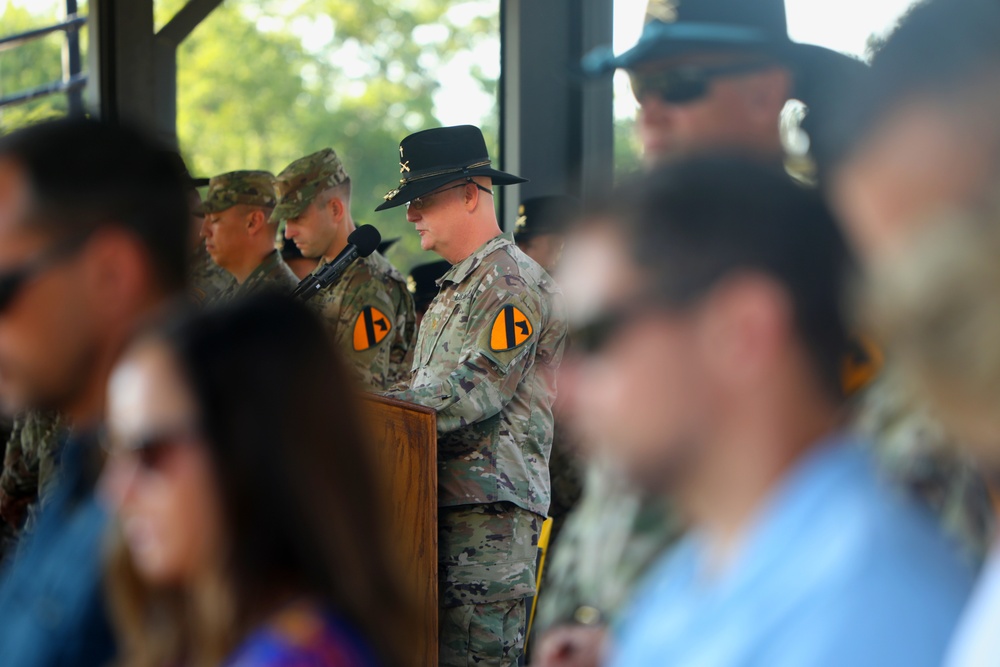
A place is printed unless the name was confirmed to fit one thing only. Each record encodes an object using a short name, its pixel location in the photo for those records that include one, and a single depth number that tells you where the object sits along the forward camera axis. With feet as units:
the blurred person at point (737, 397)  6.79
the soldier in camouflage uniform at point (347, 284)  28.60
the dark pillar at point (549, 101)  37.47
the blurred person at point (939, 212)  5.91
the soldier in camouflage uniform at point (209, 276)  31.83
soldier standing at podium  22.00
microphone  28.48
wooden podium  20.06
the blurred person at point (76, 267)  11.58
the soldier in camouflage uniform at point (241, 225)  32.86
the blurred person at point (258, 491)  7.89
